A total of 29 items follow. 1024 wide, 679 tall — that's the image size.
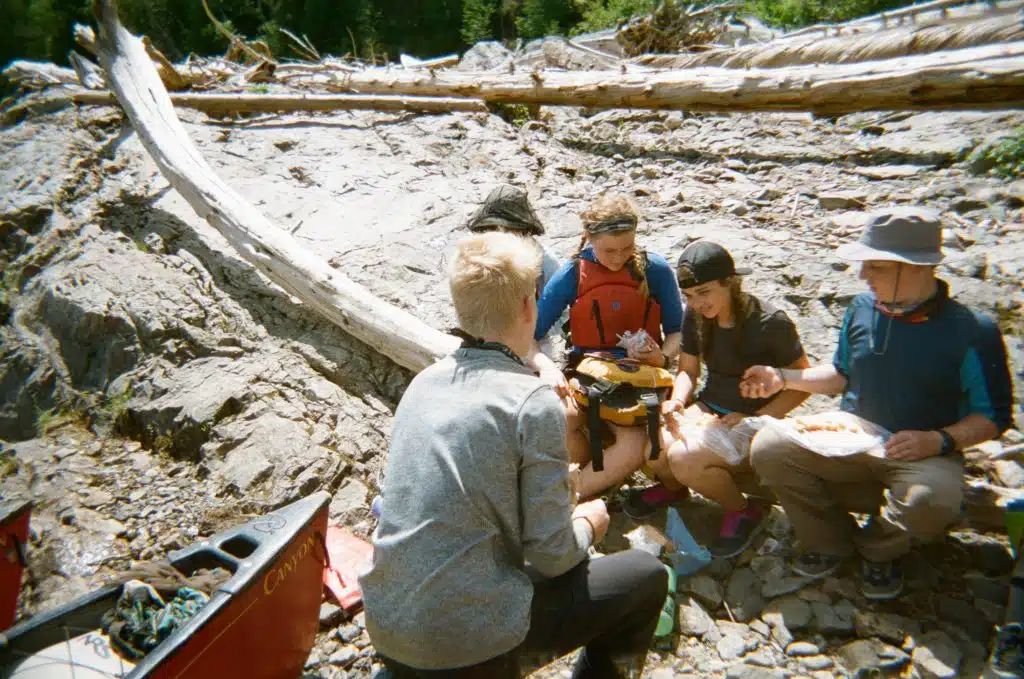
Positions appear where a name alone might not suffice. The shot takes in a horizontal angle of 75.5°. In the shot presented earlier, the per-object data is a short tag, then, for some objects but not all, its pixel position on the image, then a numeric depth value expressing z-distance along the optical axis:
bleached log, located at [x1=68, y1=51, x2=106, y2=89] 8.64
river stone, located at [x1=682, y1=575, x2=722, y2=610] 2.96
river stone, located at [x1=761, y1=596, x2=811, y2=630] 2.79
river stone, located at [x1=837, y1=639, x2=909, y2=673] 2.54
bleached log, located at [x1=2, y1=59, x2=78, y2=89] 8.65
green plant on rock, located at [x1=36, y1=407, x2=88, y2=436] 4.58
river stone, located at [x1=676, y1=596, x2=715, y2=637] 2.84
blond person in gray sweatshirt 1.80
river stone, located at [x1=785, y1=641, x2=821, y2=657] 2.67
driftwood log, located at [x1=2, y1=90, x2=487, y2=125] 7.99
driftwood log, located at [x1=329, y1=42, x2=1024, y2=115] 5.68
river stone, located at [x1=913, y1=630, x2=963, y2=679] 2.46
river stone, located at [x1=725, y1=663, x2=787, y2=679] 2.56
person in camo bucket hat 3.71
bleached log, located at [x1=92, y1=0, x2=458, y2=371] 4.39
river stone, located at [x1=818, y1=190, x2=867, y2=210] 5.77
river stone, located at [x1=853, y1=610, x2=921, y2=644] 2.64
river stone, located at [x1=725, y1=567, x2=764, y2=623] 2.91
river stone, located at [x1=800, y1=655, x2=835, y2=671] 2.61
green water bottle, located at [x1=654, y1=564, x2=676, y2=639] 2.78
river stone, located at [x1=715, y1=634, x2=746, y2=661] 2.72
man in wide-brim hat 2.52
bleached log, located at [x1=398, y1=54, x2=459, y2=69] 10.98
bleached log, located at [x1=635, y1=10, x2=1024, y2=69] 5.95
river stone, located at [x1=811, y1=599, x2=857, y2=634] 2.71
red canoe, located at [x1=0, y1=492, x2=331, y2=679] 2.12
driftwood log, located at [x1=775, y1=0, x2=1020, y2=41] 6.73
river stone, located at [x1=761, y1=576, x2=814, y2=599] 2.93
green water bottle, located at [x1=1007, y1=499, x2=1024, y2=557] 2.52
